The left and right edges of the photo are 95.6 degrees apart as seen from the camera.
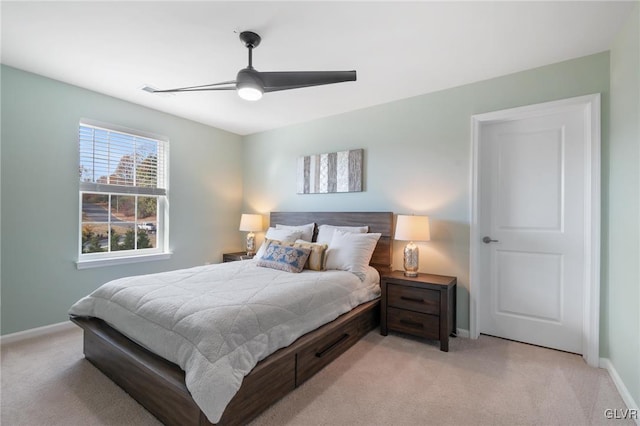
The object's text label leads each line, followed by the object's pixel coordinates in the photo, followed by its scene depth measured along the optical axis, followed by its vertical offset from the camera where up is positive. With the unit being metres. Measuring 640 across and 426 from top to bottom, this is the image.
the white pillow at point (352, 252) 2.88 -0.39
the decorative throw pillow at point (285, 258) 2.81 -0.45
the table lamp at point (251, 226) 4.35 -0.20
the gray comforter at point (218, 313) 1.45 -0.65
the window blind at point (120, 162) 3.16 +0.58
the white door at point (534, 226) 2.48 -0.09
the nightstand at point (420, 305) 2.55 -0.84
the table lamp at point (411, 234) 2.79 -0.19
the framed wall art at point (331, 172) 3.57 +0.54
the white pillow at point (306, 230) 3.52 -0.21
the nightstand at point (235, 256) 4.09 -0.64
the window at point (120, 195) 3.16 +0.18
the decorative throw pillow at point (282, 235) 3.40 -0.27
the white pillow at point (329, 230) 3.31 -0.20
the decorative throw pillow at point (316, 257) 2.91 -0.44
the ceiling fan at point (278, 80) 1.89 +0.88
